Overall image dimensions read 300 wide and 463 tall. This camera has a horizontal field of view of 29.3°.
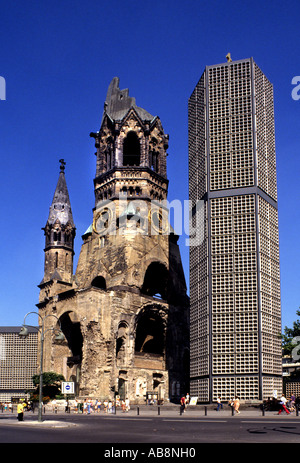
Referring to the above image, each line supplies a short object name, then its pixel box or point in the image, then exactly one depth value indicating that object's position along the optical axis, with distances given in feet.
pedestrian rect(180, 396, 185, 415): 146.63
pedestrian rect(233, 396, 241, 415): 141.36
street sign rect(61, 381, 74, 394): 134.10
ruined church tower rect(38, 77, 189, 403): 216.54
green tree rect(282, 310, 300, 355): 171.83
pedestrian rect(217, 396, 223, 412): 166.92
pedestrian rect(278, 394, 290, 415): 132.83
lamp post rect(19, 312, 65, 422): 104.40
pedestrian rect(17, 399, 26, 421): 110.63
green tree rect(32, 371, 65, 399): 219.12
